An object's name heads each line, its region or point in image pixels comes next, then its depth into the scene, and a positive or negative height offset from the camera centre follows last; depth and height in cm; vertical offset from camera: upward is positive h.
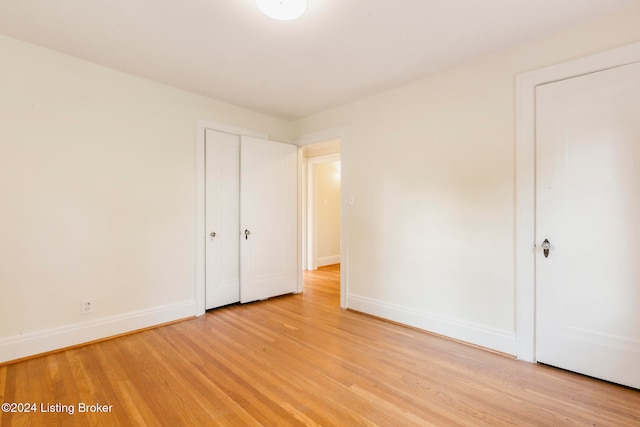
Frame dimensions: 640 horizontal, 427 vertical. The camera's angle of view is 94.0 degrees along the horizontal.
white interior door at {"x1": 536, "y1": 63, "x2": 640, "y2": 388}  191 -7
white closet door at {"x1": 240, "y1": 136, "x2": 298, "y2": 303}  371 -6
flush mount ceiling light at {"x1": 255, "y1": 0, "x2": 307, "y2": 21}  173 +122
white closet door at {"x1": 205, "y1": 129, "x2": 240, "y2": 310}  343 -5
